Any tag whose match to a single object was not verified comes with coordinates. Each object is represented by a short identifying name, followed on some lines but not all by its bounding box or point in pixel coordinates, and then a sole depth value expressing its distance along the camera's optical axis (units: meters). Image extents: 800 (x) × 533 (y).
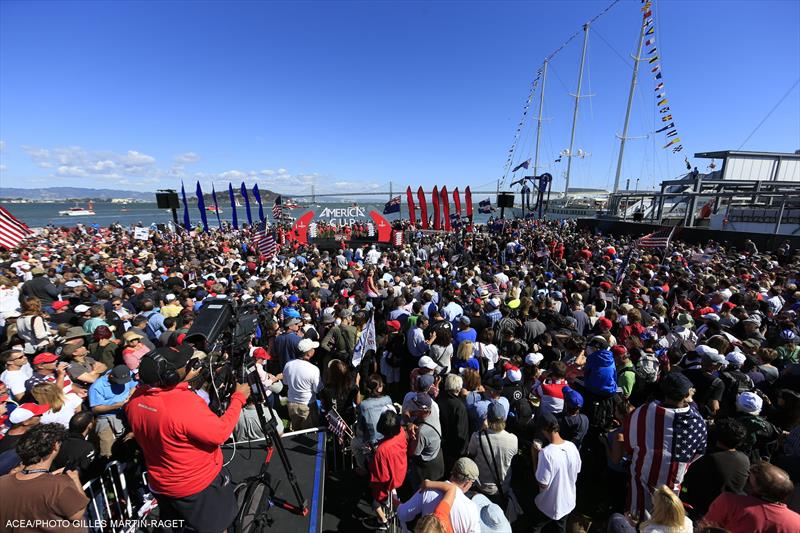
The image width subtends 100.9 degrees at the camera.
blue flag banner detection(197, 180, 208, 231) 21.98
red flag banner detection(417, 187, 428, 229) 21.19
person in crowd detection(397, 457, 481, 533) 2.40
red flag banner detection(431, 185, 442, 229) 20.39
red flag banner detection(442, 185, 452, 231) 20.55
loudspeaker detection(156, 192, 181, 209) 19.14
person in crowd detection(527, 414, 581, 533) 2.93
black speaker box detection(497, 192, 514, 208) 20.48
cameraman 2.19
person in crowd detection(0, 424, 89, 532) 2.00
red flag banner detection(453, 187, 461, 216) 20.52
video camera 2.69
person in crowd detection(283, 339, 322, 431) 4.72
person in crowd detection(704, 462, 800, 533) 2.04
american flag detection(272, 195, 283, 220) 20.28
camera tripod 2.89
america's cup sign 28.02
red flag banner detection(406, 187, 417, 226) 21.49
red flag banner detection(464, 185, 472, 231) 20.01
